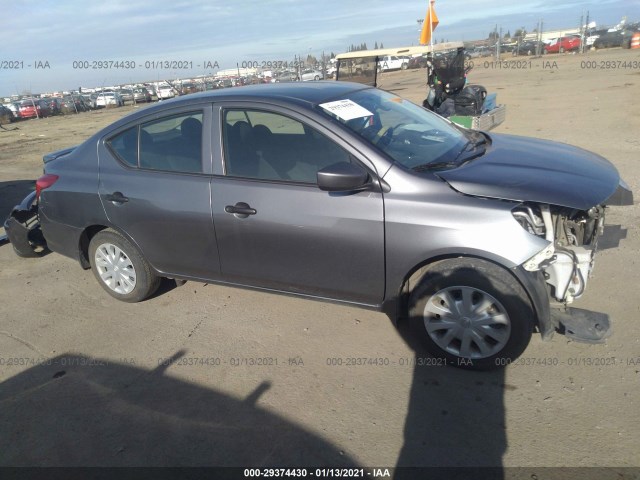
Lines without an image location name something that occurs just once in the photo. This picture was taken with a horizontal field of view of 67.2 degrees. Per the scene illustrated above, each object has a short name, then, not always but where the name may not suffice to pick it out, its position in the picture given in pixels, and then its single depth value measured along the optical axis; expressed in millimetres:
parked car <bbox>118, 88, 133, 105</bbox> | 35991
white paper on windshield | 3305
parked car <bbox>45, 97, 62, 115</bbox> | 31719
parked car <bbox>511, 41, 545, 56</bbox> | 38766
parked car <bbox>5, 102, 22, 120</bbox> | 30488
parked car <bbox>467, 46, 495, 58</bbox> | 41288
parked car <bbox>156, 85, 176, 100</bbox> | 35338
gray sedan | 2859
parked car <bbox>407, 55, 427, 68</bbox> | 43650
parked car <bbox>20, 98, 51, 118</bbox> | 30641
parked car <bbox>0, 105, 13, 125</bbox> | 29005
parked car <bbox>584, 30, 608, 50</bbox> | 36344
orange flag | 13039
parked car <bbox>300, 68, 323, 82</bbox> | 24700
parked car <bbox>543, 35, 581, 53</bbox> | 37631
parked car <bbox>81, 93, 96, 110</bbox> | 34062
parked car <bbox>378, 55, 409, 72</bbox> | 46444
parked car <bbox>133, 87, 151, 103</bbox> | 36344
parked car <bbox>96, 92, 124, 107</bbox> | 34750
